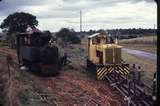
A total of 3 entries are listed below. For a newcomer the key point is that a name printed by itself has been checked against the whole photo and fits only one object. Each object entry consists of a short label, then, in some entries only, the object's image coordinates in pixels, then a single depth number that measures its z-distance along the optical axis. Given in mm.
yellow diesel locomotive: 12062
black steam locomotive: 11997
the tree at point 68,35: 35276
